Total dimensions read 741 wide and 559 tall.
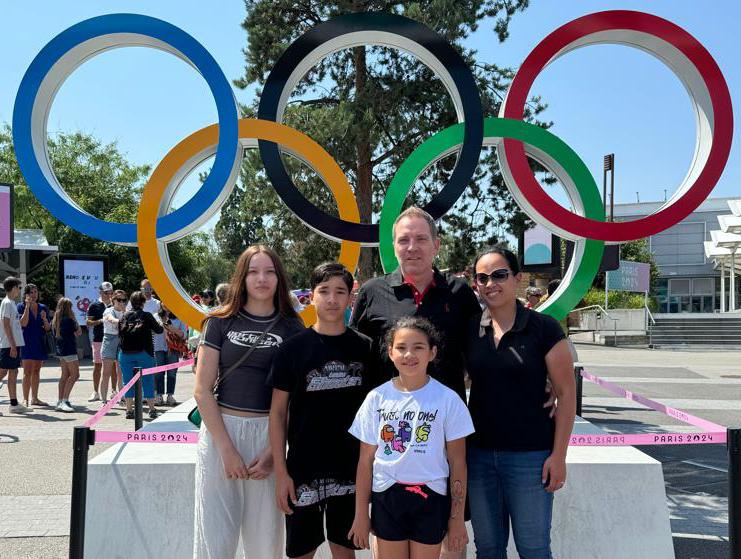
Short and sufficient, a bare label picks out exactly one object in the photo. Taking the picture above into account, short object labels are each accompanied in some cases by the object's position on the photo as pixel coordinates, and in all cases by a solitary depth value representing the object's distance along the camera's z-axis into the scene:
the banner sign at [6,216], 15.41
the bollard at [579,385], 6.65
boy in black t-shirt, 2.71
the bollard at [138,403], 5.81
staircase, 23.59
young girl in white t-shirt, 2.52
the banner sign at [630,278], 28.27
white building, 51.62
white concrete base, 3.83
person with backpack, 8.20
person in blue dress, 9.02
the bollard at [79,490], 3.34
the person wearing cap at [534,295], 8.53
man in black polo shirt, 2.92
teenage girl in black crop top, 2.75
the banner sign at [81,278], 16.05
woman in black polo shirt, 2.70
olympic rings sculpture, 5.07
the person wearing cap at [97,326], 9.97
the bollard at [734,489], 3.32
